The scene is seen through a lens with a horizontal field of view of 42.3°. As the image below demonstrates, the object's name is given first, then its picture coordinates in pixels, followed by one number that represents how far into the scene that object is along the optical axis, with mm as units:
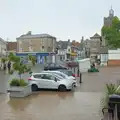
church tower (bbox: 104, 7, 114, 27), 59542
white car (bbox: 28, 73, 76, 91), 11879
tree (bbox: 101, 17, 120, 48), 35787
